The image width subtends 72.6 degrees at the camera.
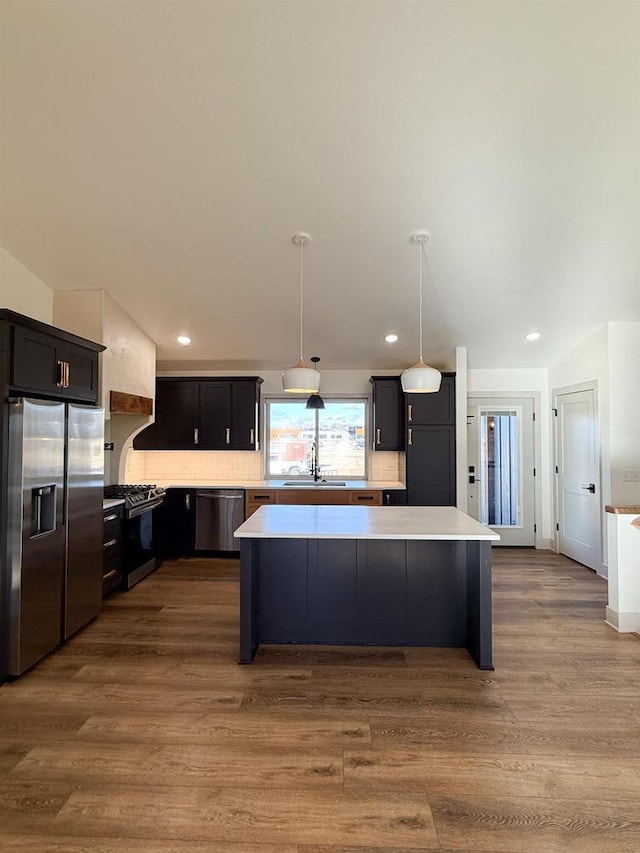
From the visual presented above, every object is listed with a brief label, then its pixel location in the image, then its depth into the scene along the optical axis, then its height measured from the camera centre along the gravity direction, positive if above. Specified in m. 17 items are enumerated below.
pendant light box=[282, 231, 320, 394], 2.82 +0.42
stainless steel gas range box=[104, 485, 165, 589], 4.27 -0.89
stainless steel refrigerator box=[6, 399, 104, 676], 2.61 -0.55
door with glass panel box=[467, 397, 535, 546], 5.79 -0.32
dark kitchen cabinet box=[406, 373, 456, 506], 5.18 -0.04
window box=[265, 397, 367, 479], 6.02 +0.05
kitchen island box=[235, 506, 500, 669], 3.08 -1.03
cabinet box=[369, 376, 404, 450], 5.50 +0.39
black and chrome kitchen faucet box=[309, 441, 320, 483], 5.89 -0.30
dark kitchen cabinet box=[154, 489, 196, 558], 5.34 -0.98
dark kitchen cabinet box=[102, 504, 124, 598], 3.89 -0.98
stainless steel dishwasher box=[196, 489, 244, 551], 5.32 -0.91
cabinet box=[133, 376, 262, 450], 5.62 +0.36
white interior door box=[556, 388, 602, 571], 4.77 -0.40
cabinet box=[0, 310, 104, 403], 2.66 +0.56
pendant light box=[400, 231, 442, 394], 2.85 +0.43
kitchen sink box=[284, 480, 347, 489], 5.40 -0.51
